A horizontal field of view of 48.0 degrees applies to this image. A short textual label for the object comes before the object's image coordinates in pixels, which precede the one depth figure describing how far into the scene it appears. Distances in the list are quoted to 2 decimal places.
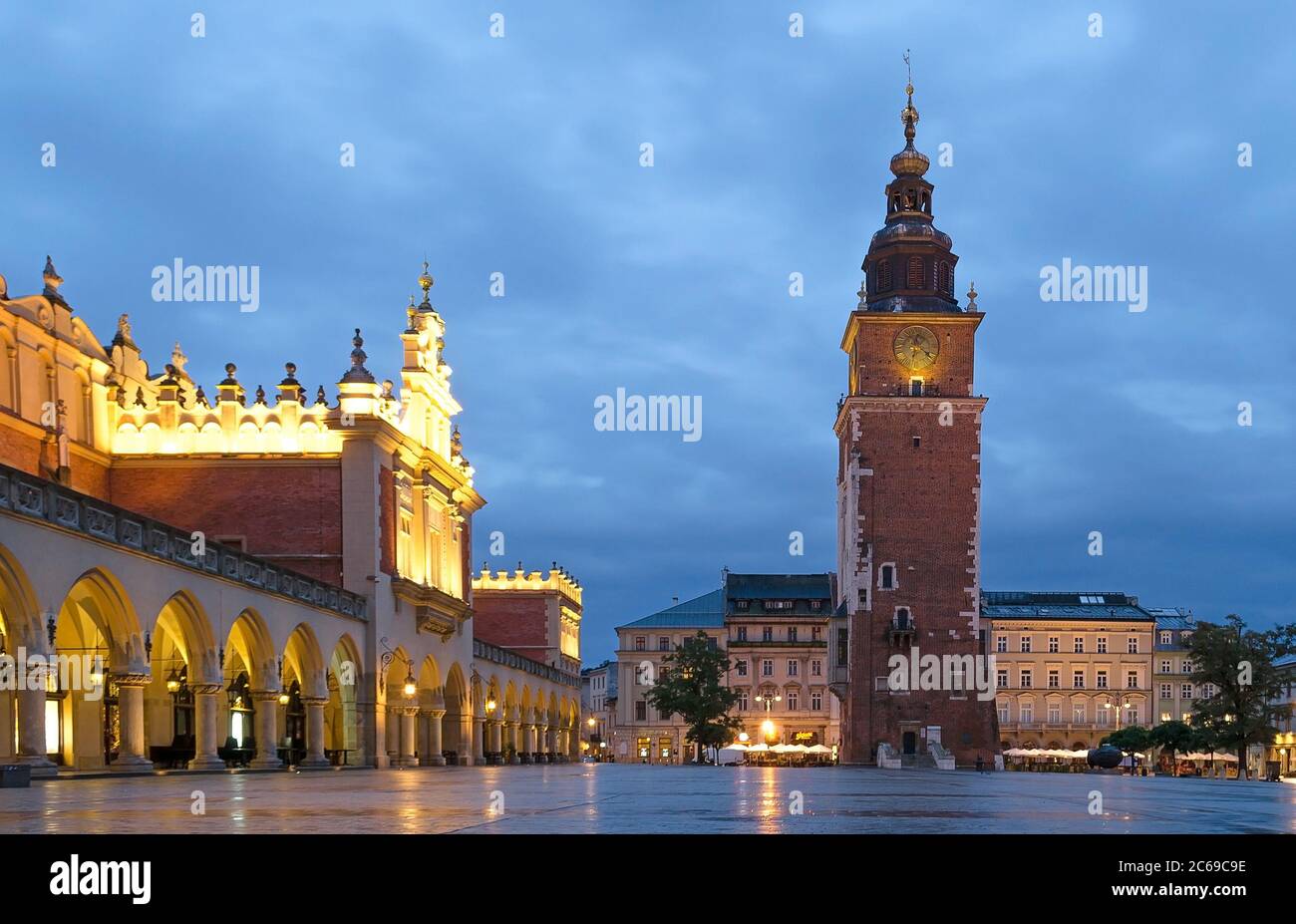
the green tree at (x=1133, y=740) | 98.56
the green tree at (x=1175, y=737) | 87.62
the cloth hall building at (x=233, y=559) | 29.08
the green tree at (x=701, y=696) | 88.25
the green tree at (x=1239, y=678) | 73.25
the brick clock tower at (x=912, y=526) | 81.88
